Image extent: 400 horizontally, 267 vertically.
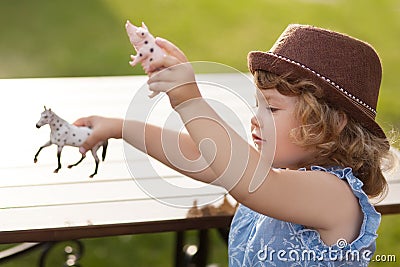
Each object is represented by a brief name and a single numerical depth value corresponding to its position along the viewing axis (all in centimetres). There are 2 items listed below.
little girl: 239
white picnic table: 255
